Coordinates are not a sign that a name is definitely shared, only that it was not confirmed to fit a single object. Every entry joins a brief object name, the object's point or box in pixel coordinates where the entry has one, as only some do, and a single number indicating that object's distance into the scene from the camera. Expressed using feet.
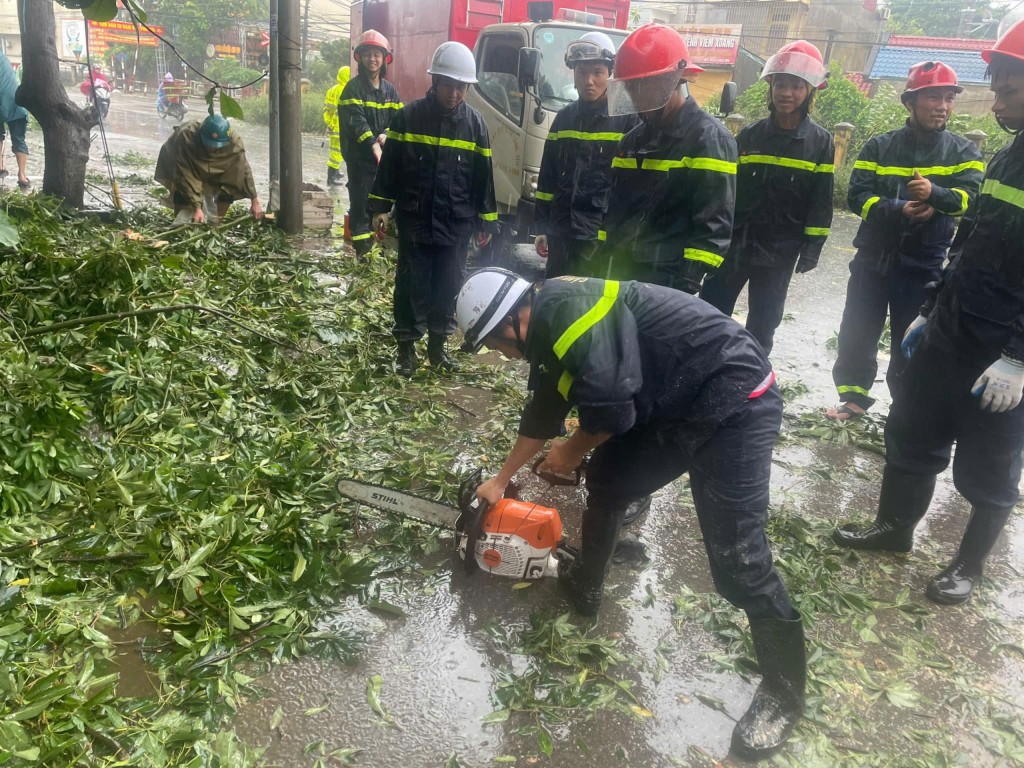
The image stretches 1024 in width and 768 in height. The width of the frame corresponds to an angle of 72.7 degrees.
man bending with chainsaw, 7.19
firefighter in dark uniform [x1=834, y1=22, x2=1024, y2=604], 8.59
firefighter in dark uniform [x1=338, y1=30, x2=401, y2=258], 23.49
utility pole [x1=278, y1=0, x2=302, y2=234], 24.20
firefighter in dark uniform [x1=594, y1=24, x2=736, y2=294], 10.68
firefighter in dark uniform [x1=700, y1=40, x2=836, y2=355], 13.47
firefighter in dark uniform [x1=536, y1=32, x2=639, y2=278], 15.90
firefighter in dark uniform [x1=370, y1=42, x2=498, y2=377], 15.61
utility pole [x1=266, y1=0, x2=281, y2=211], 25.36
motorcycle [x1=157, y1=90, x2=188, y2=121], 71.85
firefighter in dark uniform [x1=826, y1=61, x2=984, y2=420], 13.46
